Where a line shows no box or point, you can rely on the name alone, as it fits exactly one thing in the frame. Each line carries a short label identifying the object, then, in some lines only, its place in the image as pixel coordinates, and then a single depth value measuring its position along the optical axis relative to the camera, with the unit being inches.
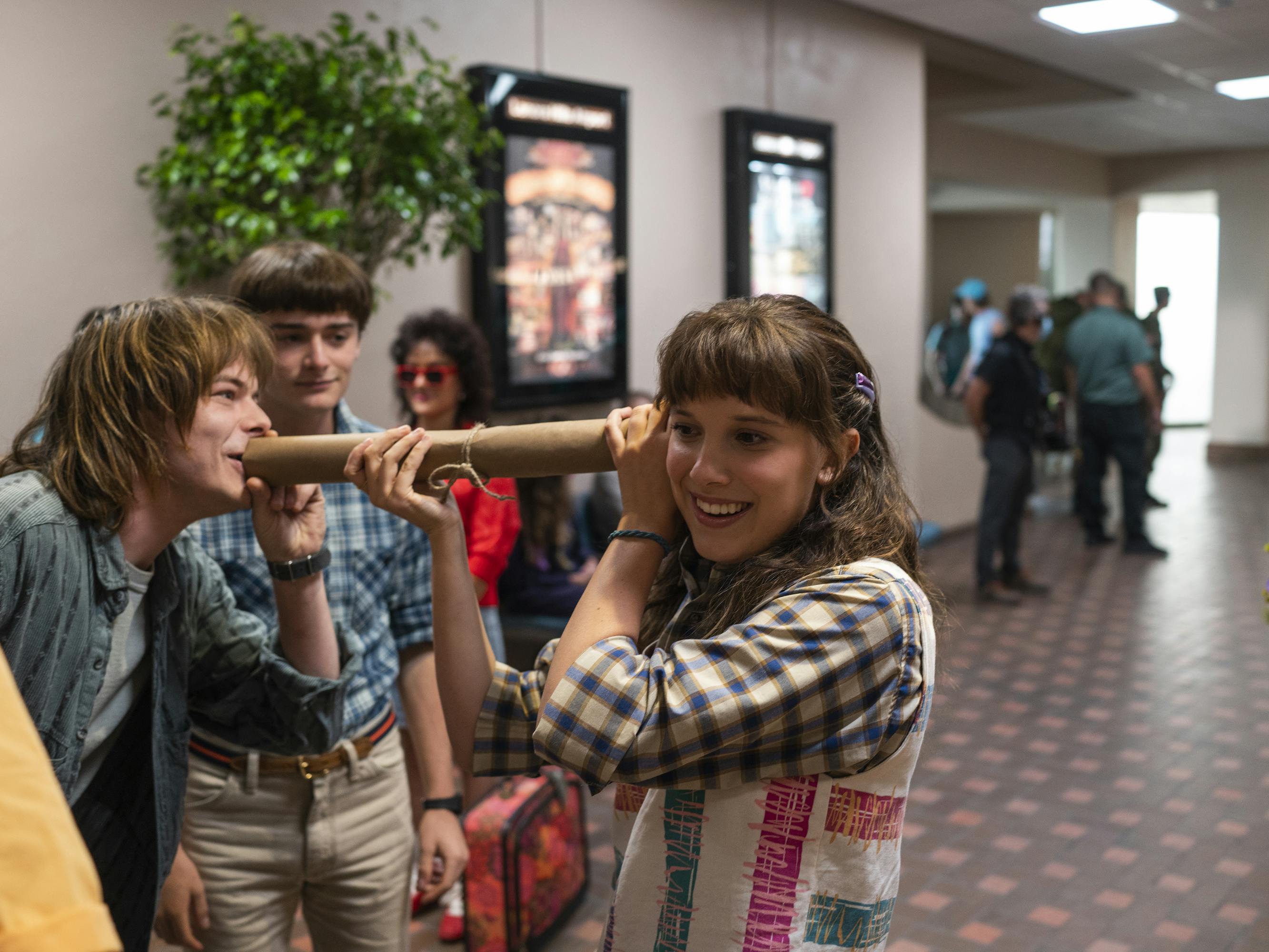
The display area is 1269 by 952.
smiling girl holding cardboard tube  46.8
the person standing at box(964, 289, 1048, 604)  264.5
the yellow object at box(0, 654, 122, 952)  24.5
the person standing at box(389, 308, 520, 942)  129.0
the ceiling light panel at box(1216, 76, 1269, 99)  382.6
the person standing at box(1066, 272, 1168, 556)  321.7
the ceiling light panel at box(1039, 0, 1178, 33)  284.4
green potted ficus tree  151.2
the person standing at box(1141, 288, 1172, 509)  393.1
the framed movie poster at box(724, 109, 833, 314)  269.6
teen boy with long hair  52.4
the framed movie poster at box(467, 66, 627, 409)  212.2
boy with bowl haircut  71.9
